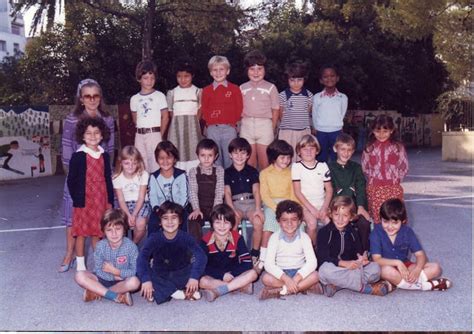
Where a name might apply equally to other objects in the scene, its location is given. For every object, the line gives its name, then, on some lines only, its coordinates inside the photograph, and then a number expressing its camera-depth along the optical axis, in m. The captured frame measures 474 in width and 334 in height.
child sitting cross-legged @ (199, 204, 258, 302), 4.31
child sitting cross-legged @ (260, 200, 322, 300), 4.24
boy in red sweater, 5.87
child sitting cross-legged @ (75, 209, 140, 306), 4.20
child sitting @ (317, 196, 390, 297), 4.19
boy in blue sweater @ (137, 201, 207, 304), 4.17
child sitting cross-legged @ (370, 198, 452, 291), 4.24
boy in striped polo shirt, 6.16
